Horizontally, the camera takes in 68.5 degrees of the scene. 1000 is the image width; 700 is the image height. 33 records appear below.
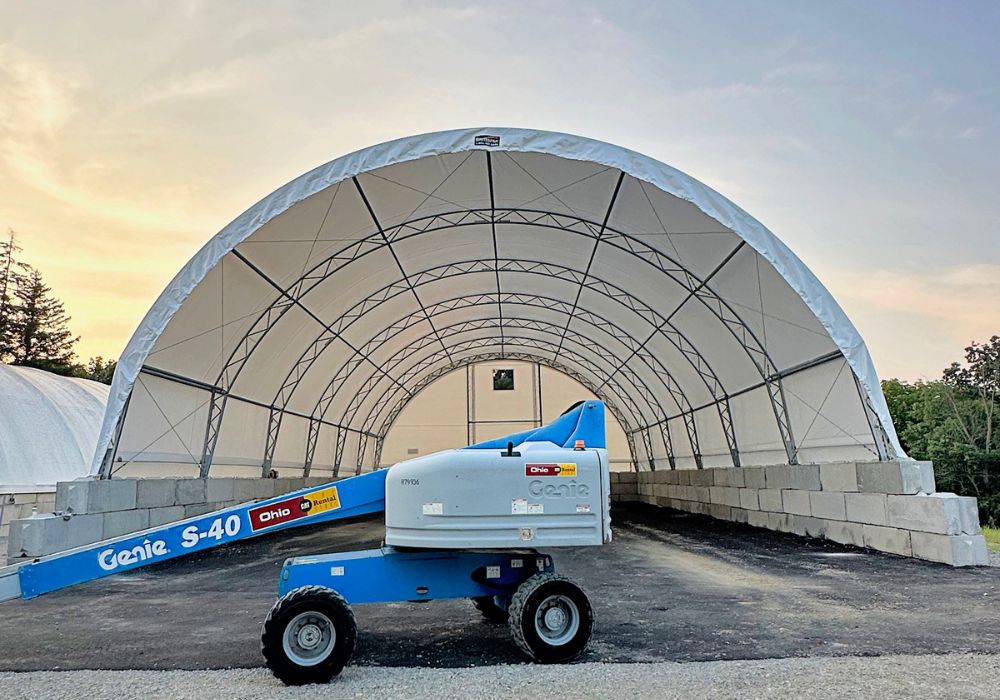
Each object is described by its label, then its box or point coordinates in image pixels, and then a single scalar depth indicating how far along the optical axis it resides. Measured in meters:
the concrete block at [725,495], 21.58
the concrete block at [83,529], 12.87
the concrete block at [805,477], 16.09
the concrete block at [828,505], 15.05
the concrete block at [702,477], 24.02
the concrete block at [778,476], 17.56
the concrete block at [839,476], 14.41
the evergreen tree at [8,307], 52.81
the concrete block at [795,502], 16.71
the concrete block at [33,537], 12.09
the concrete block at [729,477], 21.22
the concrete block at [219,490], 17.72
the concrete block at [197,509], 16.69
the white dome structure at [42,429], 22.23
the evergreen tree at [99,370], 58.93
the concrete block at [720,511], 22.36
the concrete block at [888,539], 12.80
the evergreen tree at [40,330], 53.28
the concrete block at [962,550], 11.50
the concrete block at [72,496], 13.04
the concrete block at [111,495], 13.29
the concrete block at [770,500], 18.31
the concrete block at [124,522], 13.77
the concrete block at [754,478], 19.47
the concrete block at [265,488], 21.14
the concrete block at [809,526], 15.95
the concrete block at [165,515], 15.23
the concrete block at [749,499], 19.90
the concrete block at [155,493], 14.74
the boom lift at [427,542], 5.94
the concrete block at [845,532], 14.33
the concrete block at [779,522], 17.72
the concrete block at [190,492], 16.31
